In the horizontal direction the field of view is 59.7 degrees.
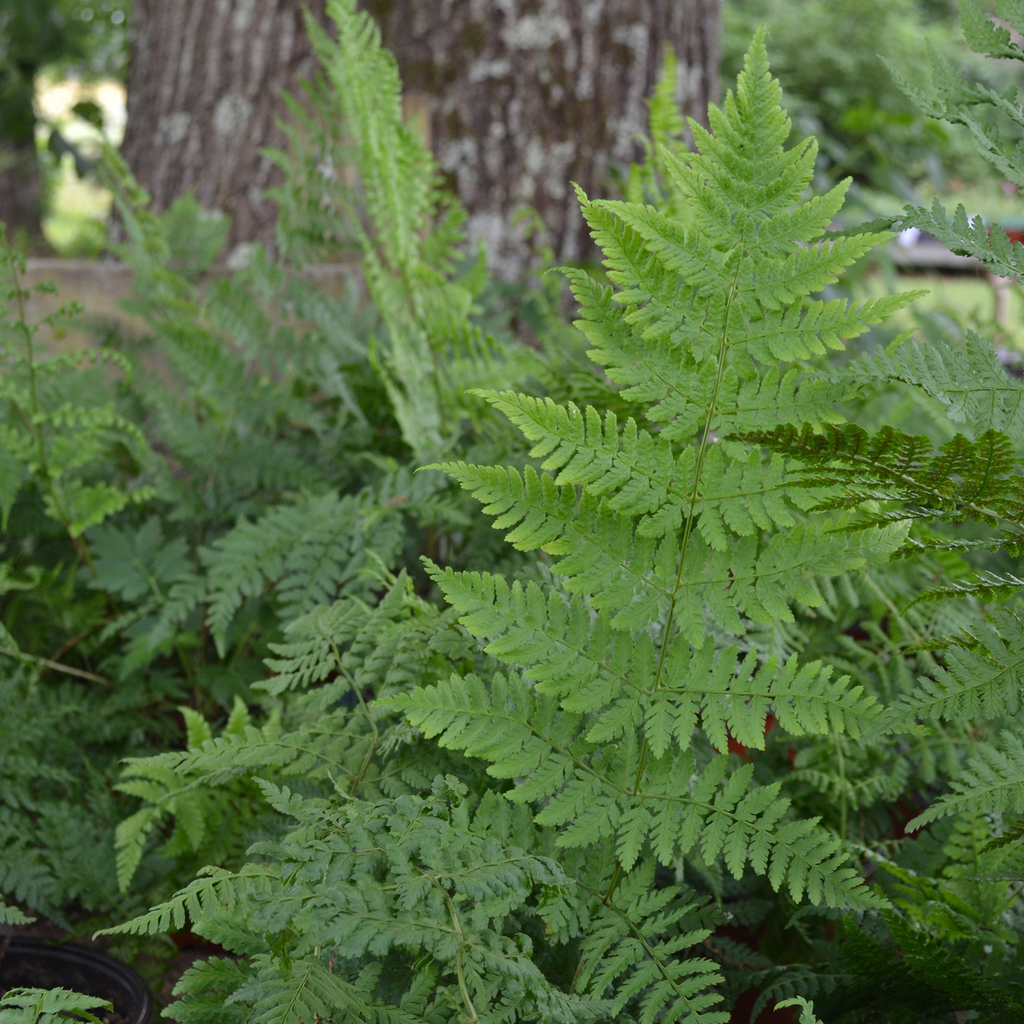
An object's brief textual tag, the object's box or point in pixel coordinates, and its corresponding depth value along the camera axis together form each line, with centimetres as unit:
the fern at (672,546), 83
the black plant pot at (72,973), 102
